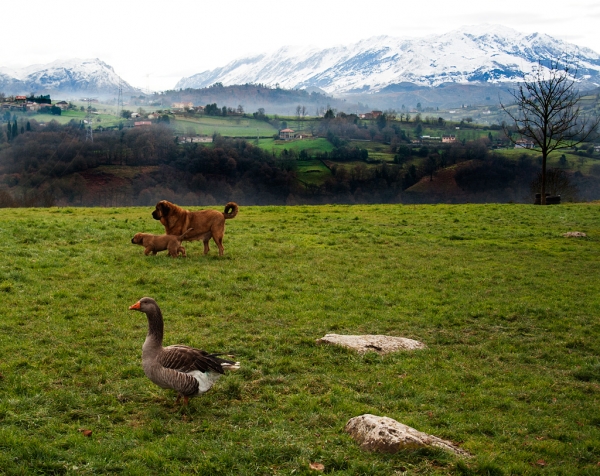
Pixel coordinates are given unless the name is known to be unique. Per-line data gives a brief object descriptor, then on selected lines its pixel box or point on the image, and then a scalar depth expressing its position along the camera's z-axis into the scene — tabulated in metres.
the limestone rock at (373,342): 10.82
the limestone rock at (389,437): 6.79
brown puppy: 19.05
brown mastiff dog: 19.44
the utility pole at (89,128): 126.43
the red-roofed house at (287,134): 157.50
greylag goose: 7.93
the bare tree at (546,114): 48.00
